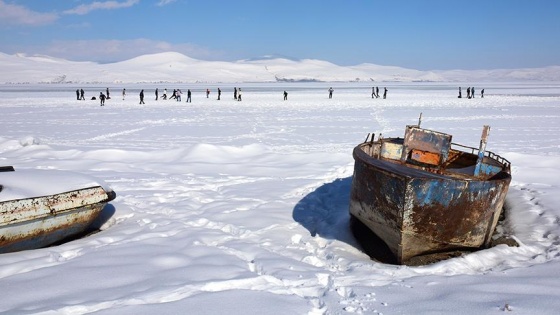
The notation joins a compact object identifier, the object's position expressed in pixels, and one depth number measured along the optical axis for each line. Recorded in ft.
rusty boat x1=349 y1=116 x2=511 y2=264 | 17.06
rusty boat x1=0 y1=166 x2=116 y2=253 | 16.72
